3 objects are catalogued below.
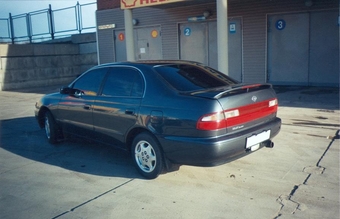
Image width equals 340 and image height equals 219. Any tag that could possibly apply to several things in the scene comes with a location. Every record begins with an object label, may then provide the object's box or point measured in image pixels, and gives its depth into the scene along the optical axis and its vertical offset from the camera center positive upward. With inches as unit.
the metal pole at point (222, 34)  404.8 +27.4
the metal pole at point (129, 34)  508.7 +40.2
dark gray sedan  169.3 -26.7
